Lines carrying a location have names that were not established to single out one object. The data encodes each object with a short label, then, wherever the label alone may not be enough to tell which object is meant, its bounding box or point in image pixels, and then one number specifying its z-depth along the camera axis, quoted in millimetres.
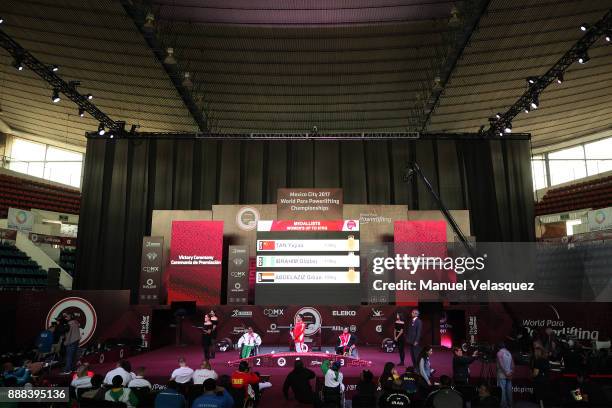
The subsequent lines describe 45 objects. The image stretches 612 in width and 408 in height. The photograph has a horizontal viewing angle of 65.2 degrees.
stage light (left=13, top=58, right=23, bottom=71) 13062
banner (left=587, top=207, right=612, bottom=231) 17641
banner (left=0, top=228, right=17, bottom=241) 19922
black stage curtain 18547
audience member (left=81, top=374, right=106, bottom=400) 6582
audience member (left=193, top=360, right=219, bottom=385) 8156
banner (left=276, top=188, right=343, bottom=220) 16422
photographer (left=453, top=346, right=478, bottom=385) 8961
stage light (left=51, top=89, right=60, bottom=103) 14724
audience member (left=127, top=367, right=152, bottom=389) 7703
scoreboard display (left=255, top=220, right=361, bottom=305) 14727
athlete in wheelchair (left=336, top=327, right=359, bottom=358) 12398
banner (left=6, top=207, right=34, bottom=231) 20325
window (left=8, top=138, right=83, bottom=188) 26562
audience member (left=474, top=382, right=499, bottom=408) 7405
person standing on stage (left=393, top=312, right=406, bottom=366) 11281
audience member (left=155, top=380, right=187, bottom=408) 6500
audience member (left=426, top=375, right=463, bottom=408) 6719
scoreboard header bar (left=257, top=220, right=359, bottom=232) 14953
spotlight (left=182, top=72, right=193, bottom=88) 15445
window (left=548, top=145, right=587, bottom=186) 25266
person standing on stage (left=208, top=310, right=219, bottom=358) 12036
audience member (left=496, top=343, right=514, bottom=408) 8867
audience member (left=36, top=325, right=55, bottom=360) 11309
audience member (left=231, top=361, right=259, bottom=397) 7859
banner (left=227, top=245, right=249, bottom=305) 15492
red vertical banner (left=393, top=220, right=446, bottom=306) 15945
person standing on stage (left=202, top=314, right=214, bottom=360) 11766
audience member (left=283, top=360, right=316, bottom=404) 8594
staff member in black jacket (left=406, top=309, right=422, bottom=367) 10723
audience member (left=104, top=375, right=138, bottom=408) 6859
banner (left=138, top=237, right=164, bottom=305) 15727
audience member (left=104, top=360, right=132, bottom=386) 7828
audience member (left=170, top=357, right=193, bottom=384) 8203
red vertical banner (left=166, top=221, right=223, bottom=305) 15688
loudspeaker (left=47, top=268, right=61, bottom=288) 15202
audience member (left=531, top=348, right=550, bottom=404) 9000
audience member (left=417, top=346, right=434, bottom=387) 9406
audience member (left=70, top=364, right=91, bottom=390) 7582
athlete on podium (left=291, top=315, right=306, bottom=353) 12648
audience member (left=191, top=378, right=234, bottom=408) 6166
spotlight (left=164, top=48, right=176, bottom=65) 13886
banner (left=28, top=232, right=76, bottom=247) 21062
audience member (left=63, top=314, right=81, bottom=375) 10719
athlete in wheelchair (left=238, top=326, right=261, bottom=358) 11977
